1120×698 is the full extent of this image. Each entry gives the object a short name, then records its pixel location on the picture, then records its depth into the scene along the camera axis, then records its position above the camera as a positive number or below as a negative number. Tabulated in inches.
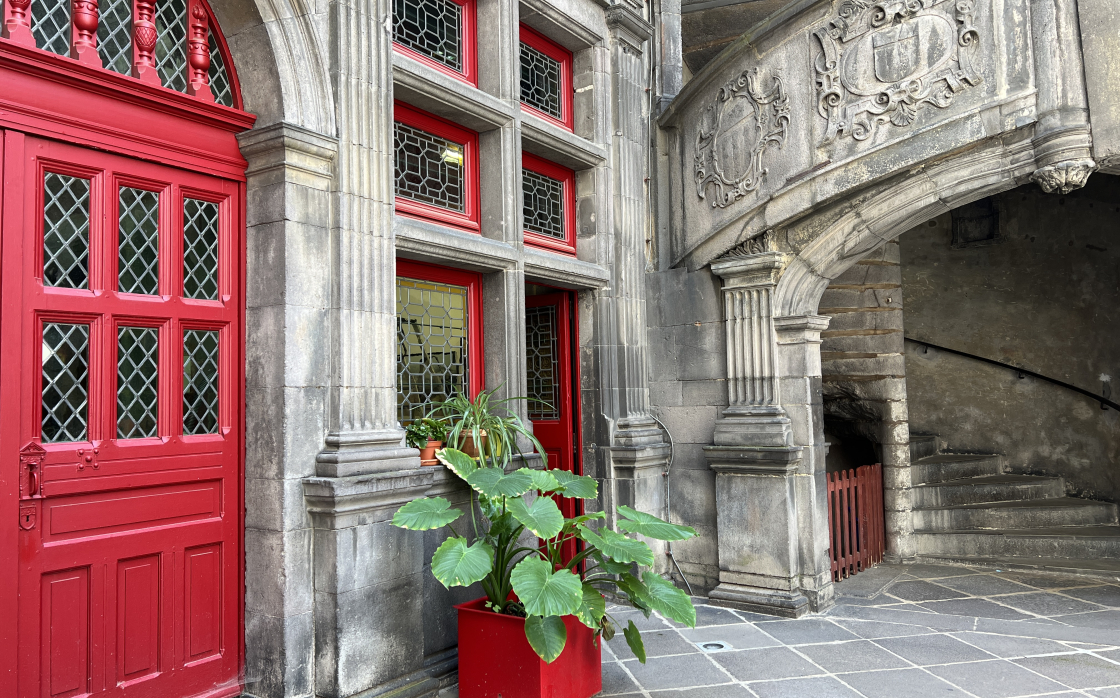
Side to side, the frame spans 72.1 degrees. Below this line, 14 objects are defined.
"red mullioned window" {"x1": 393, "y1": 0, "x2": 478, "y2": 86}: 162.4 +80.2
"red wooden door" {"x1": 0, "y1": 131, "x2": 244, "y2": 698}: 107.2 -2.0
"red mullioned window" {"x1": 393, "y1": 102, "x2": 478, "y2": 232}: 161.8 +50.3
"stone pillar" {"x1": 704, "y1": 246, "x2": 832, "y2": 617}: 197.8 -18.2
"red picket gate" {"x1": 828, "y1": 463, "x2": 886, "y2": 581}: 231.9 -42.9
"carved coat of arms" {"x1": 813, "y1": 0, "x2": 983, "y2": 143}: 170.4 +74.4
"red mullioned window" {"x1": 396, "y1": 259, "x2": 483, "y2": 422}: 160.4 +13.1
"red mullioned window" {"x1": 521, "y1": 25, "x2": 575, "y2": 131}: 200.2 +84.7
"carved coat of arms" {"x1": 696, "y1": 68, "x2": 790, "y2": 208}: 196.7 +67.1
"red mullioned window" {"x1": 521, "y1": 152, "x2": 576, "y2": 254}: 199.8 +50.8
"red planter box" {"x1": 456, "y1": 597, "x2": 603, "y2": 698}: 129.9 -46.6
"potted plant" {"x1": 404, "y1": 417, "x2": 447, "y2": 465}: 153.3 -8.2
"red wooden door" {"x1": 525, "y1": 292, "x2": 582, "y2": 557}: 211.5 +4.2
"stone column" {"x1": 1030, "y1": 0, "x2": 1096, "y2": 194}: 161.2 +61.2
